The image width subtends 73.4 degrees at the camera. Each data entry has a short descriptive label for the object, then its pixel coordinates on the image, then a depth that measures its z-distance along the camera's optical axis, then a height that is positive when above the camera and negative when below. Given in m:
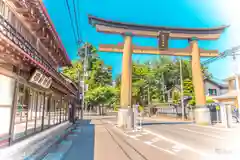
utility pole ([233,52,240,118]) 13.96 +2.78
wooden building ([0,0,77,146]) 4.14 +0.89
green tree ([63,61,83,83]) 36.56 +7.20
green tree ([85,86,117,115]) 32.91 +1.25
